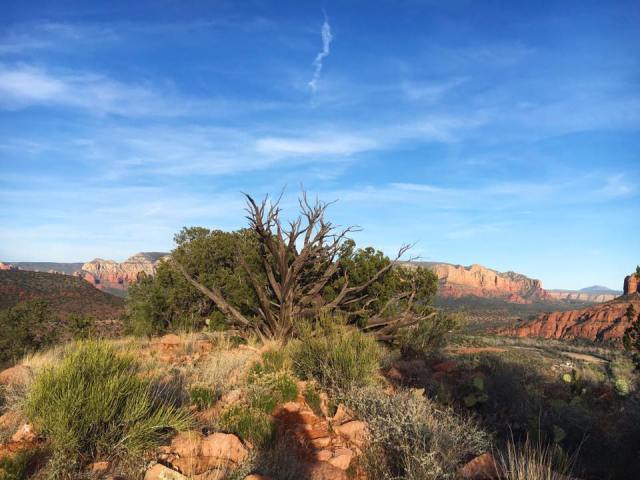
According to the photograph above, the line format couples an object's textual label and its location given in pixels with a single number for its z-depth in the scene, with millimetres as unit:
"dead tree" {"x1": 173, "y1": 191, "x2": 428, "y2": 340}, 12773
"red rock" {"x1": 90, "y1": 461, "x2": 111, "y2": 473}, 4316
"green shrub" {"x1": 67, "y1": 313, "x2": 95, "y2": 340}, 18834
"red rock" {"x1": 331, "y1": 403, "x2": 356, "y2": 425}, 6461
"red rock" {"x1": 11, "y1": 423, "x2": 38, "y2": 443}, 4750
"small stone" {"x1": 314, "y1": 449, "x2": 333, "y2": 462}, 5168
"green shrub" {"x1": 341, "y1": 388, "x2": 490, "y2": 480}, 4867
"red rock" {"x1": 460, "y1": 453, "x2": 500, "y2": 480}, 4637
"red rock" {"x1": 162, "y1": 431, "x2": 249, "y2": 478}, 4449
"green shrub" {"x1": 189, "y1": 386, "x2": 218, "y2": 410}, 6235
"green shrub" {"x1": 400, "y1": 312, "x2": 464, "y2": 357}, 14445
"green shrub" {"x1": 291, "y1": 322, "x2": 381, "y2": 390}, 7969
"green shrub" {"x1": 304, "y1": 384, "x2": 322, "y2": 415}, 6832
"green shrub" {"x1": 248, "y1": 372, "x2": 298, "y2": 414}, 6359
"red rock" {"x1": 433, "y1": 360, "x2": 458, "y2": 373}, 10969
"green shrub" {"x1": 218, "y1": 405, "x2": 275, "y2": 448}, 5316
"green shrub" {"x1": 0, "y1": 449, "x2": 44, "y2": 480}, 3851
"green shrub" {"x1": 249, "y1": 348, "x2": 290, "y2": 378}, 8055
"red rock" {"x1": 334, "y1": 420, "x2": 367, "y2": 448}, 5816
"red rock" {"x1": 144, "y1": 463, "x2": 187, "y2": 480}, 4075
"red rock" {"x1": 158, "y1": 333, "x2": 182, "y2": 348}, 11789
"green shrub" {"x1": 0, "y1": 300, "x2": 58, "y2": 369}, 17984
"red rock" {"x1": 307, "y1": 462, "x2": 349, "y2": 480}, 4609
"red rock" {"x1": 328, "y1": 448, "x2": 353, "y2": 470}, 5027
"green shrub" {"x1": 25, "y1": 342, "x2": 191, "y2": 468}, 4508
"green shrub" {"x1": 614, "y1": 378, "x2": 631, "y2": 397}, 9960
